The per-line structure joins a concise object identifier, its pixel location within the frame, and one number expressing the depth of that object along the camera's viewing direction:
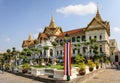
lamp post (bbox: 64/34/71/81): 14.79
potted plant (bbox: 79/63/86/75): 18.65
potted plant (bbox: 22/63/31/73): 24.28
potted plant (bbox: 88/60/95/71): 24.08
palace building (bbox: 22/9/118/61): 51.29
